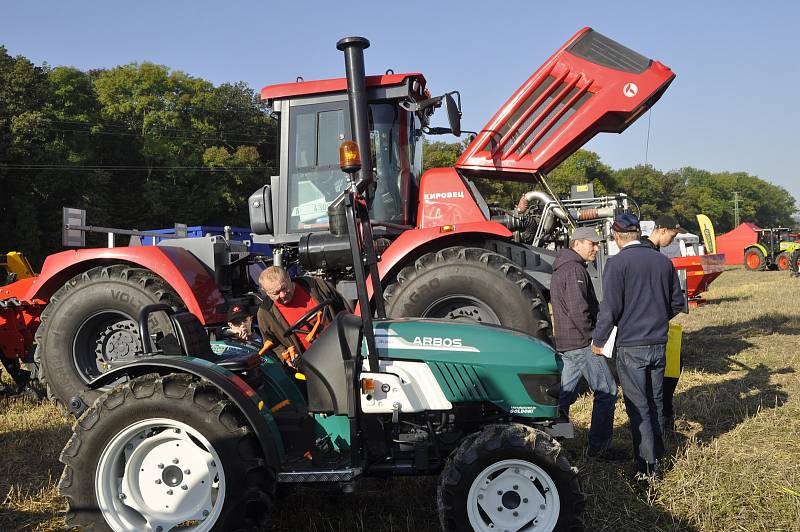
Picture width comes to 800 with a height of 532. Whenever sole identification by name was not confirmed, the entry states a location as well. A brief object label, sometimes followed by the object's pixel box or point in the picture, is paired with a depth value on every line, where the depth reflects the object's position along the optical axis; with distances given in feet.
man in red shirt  12.33
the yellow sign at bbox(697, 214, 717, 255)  61.67
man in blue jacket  13.85
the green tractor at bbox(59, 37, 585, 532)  9.98
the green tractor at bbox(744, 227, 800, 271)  86.22
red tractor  18.16
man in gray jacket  15.48
